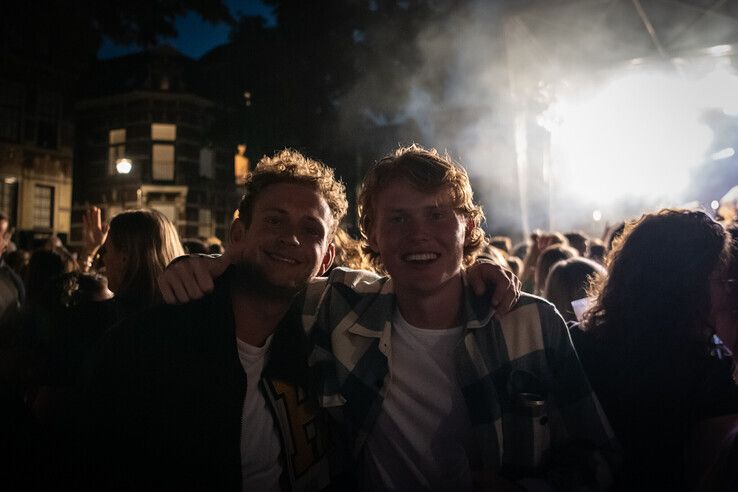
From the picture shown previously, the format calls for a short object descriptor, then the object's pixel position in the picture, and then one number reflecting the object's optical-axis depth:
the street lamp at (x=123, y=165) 14.09
